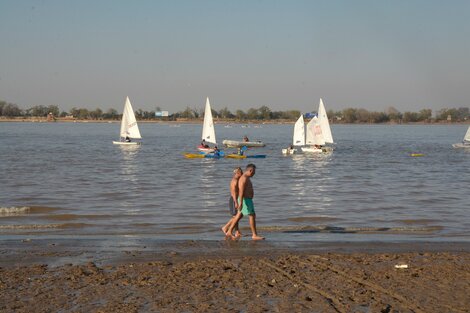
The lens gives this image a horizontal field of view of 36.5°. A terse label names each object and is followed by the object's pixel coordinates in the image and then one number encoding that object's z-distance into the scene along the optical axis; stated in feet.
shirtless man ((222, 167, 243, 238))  46.68
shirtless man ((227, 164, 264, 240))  46.29
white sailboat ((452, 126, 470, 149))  233.35
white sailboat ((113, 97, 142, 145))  230.27
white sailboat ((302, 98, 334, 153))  188.85
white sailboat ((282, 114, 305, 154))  194.90
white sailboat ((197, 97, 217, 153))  189.38
